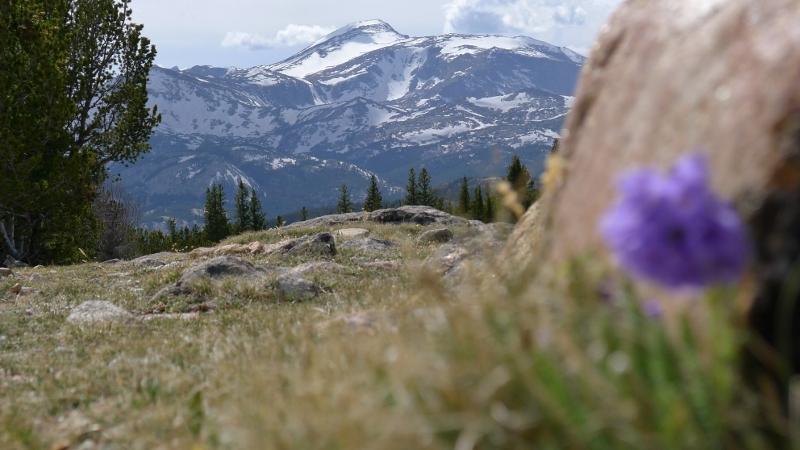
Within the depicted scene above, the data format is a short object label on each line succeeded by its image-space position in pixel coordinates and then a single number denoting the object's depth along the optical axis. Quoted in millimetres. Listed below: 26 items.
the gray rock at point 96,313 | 15298
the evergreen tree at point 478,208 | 119081
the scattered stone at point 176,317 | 14573
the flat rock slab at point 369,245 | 28500
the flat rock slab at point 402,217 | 50438
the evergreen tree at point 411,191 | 153125
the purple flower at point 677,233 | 2494
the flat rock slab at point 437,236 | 31703
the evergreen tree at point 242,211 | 144000
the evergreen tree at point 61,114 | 36938
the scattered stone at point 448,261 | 15898
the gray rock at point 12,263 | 39938
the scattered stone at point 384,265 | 21134
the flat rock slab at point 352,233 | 34672
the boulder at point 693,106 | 3281
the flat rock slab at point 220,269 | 19312
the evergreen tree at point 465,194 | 118488
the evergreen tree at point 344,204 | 164125
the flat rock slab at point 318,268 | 19316
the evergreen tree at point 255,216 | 142000
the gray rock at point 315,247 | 26745
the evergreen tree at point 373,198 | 137112
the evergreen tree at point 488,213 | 102488
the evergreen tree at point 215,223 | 132125
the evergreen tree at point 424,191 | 152462
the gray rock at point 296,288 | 16183
